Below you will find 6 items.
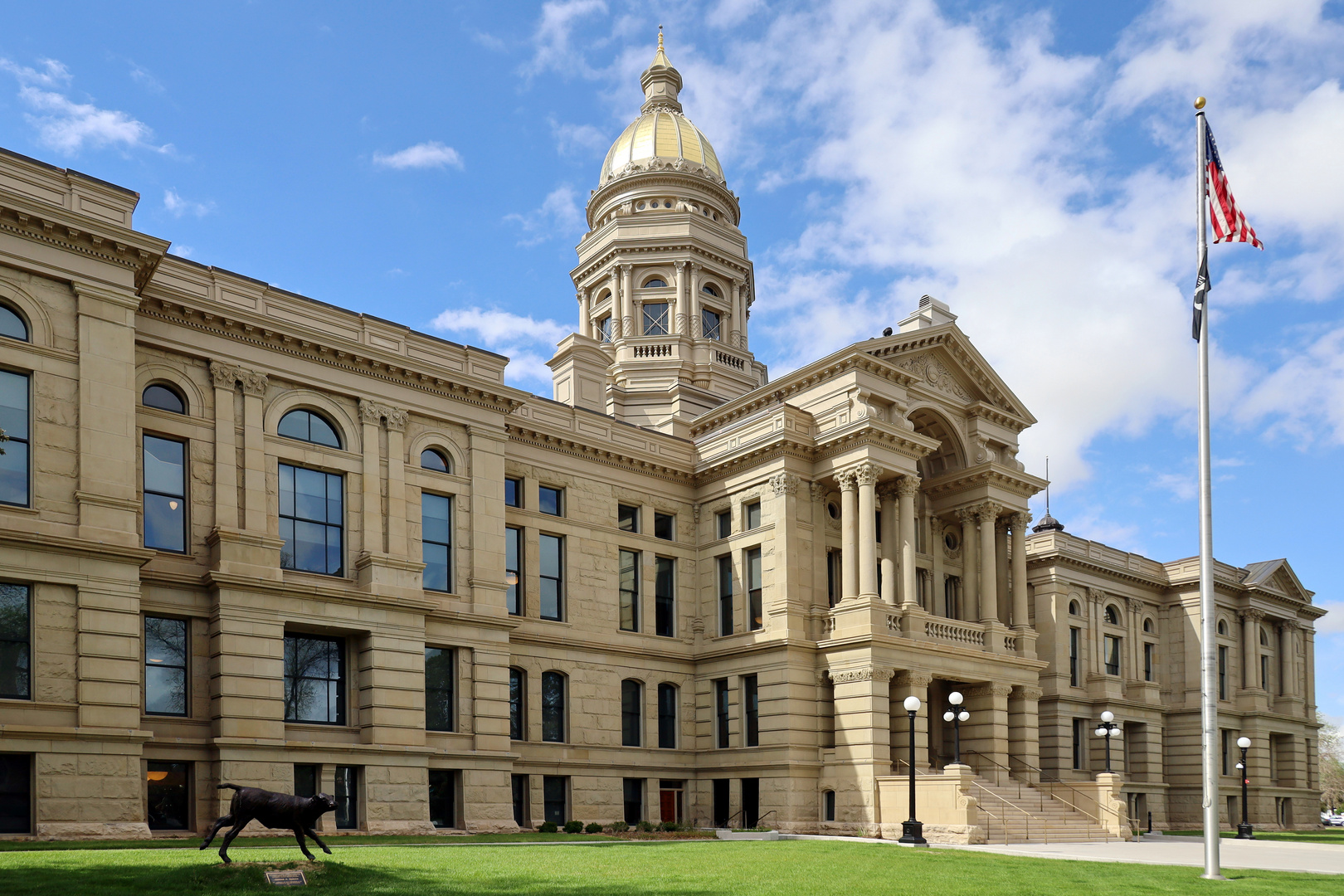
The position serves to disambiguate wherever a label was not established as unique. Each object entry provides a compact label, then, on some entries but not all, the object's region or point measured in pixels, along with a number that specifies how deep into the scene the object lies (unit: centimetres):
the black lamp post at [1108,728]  4609
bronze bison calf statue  1945
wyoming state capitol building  2895
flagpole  2434
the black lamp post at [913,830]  3388
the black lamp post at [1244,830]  4634
